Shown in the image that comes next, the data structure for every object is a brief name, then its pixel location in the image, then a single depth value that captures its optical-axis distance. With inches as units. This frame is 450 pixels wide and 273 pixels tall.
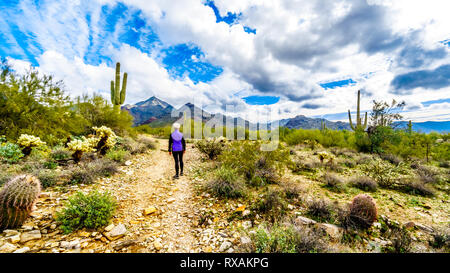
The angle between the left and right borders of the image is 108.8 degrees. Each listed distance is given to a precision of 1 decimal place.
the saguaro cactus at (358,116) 663.8
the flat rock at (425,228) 120.2
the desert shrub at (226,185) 162.6
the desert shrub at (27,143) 202.3
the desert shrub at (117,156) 248.8
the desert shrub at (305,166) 277.6
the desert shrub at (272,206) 133.8
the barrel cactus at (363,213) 121.6
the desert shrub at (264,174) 194.2
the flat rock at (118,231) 101.9
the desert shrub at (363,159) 329.5
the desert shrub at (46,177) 154.2
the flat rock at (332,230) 109.4
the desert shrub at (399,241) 99.9
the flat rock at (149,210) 131.7
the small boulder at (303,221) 117.4
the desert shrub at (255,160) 209.6
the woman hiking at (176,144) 219.5
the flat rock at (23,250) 81.6
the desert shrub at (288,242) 87.7
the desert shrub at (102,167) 189.8
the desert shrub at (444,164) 324.6
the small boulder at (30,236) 90.3
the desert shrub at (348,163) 312.7
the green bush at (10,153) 185.5
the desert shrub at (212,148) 313.3
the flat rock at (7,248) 81.0
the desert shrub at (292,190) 166.9
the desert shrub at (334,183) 197.6
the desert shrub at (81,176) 171.8
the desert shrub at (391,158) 335.0
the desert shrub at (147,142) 409.4
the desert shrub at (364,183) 200.6
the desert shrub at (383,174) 214.0
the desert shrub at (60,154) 224.8
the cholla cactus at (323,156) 278.3
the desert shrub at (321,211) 131.8
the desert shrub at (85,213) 102.7
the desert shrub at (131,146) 324.3
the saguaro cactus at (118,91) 560.1
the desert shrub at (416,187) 189.3
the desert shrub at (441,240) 104.6
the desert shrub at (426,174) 217.9
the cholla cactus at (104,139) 246.4
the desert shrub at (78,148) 197.0
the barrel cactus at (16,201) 94.3
